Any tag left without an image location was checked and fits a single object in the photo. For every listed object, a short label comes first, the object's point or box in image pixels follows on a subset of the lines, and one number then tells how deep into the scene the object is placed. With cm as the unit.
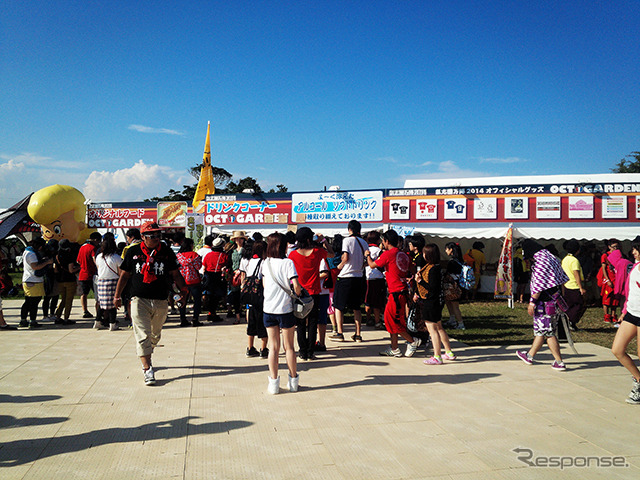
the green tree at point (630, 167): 4675
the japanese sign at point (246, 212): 1694
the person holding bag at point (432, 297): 612
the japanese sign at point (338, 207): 1576
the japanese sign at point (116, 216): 1902
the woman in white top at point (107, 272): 838
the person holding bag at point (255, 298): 600
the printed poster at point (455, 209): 1512
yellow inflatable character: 1742
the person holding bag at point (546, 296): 577
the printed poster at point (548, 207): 1448
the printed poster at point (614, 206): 1427
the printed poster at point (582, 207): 1442
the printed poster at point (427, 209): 1534
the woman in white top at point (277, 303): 487
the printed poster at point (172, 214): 1830
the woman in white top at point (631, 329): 463
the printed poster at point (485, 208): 1495
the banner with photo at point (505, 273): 1225
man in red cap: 527
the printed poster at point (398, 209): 1545
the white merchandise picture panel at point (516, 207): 1471
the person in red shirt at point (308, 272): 600
